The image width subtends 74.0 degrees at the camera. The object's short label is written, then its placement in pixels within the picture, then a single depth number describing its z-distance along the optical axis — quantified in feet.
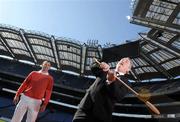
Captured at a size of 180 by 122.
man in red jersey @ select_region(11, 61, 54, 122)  8.96
